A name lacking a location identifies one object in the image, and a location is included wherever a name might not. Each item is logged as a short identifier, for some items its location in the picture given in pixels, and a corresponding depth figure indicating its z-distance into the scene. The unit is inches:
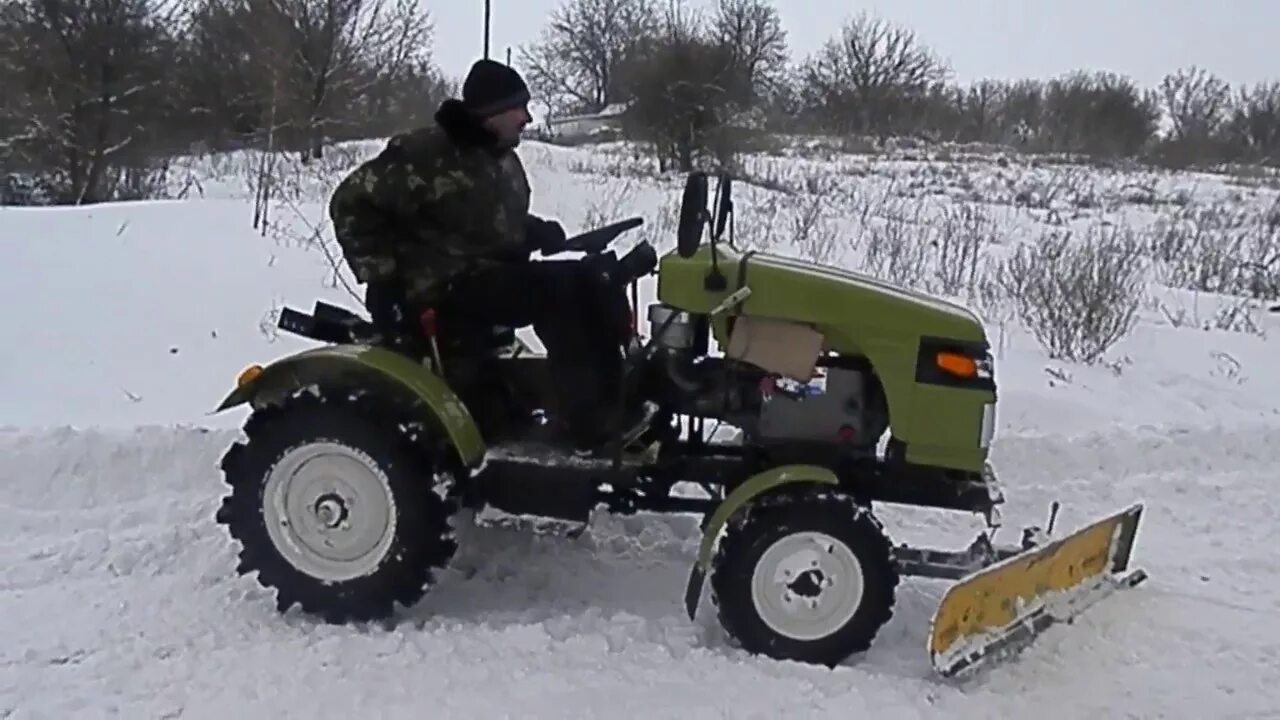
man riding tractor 147.3
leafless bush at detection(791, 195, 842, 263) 398.3
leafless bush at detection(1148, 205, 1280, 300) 426.6
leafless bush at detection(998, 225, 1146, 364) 283.3
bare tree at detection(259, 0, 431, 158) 697.0
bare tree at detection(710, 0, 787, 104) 1029.2
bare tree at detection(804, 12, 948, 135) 1406.3
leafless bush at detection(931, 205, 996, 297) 362.5
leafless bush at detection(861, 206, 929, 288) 360.2
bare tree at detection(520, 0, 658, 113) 1519.4
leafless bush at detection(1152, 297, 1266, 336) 335.0
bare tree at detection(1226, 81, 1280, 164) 1233.4
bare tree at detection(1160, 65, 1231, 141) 1371.8
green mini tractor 138.8
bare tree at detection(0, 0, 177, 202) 608.4
